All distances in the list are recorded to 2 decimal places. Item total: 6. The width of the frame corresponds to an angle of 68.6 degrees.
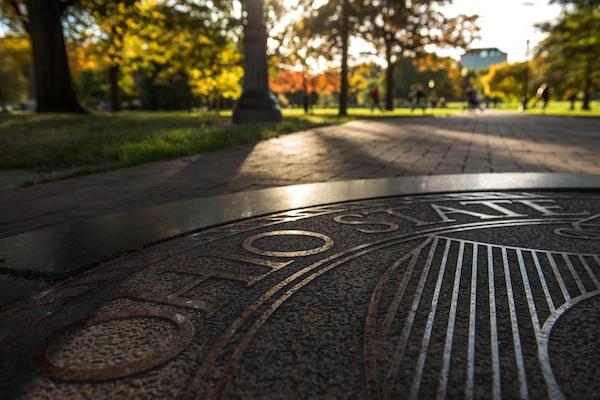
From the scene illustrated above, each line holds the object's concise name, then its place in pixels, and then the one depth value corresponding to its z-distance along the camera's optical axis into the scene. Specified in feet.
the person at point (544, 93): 101.45
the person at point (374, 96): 103.76
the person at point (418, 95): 100.72
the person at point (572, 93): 132.83
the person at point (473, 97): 103.43
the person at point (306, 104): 100.68
